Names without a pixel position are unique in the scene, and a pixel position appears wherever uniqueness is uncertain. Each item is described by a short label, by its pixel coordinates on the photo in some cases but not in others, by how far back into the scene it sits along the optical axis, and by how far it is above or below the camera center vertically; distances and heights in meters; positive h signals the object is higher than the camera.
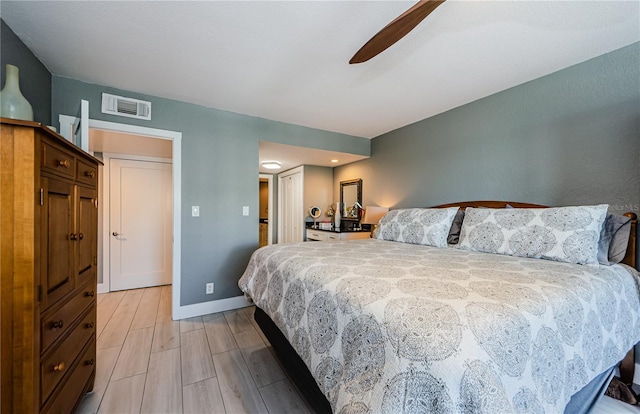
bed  0.76 -0.45
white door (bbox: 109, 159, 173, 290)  3.63 -0.19
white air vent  2.37 +1.02
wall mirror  4.33 +0.19
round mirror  4.83 -0.05
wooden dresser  0.91 -0.23
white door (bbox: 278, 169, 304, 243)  4.88 +0.05
